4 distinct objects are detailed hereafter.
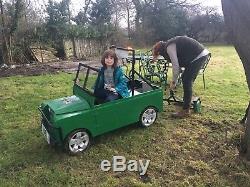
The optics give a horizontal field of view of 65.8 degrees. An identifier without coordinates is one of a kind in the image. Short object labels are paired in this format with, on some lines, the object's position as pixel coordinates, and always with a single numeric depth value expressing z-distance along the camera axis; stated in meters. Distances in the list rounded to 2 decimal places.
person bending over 4.06
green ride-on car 3.09
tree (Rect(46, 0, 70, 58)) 11.08
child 3.44
